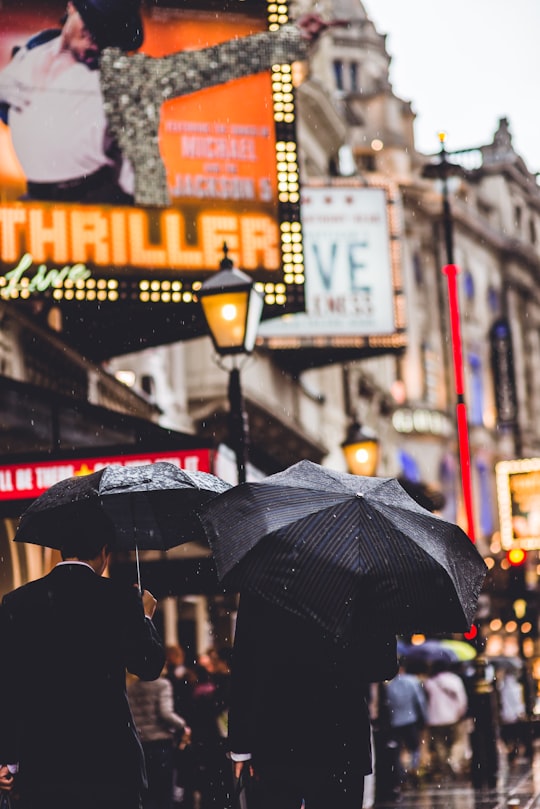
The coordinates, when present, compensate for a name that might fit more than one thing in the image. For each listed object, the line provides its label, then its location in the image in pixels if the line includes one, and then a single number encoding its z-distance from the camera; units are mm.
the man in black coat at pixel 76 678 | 5211
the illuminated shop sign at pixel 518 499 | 26906
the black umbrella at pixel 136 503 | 6297
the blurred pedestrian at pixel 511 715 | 19484
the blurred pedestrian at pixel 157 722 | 11516
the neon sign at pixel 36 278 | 14602
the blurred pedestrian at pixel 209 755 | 12945
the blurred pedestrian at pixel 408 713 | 17016
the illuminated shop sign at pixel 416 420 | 55719
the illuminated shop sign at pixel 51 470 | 10773
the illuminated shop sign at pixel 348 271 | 25797
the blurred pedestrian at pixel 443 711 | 18375
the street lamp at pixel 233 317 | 11305
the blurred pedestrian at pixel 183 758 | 12867
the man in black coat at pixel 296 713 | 6016
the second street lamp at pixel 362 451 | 18500
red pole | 18469
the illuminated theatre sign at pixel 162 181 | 15023
